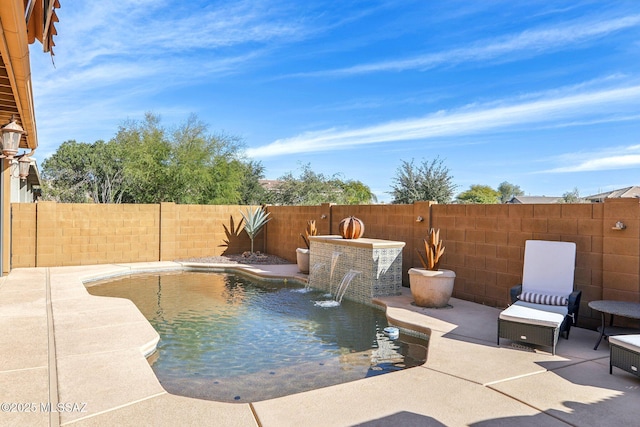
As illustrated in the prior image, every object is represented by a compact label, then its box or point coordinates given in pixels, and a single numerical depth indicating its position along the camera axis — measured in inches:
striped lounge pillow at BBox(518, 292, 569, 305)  212.5
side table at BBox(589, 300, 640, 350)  177.0
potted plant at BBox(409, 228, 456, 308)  261.3
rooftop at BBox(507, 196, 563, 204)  1266.0
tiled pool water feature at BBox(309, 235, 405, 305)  300.0
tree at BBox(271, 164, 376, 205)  1030.9
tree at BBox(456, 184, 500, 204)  1237.2
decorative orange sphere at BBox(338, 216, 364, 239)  340.5
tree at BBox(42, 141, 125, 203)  1318.9
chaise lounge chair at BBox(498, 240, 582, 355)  181.2
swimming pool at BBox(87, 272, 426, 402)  159.5
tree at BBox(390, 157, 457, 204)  621.9
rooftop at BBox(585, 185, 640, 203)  566.4
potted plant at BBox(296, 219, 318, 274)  410.9
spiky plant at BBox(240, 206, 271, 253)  544.7
